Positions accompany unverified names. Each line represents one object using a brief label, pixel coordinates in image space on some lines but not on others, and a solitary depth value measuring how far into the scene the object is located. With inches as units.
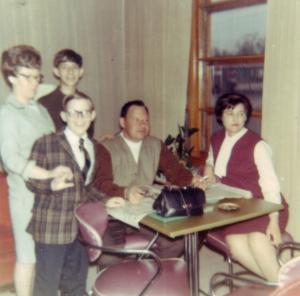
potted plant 152.4
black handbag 83.2
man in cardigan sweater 108.0
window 139.3
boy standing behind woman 116.0
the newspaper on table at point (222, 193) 96.2
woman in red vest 98.8
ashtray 87.3
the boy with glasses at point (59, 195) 85.9
